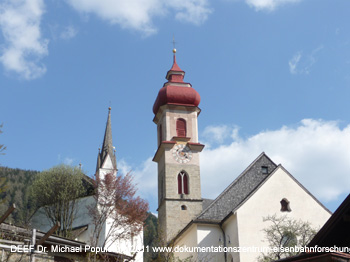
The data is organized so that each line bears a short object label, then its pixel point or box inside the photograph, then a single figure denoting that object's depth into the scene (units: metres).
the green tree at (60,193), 41.34
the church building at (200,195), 29.91
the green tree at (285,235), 26.67
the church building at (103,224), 38.09
